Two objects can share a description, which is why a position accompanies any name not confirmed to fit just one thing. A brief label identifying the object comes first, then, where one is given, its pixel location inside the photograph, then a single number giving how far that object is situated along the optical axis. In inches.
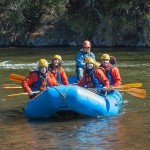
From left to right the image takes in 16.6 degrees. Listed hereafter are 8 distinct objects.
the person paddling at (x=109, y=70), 440.5
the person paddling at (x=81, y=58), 492.1
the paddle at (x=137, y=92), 425.7
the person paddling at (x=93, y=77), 415.2
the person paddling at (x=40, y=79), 410.6
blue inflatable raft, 373.1
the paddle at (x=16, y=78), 438.1
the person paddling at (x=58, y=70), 426.0
